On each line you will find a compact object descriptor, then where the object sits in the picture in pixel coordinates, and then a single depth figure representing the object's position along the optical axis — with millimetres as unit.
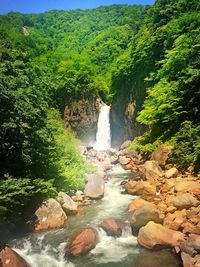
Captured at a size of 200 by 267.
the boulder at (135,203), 12895
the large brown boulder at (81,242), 9950
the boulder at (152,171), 15500
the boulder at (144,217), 10877
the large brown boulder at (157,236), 9757
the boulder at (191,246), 8901
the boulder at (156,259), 9063
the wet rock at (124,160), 21674
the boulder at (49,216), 12043
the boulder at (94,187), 15016
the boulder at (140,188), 14243
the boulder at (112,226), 11040
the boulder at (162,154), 16995
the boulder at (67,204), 13280
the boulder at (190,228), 9838
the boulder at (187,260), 8505
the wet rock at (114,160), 22809
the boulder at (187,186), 12804
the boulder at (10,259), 9240
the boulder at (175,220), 10441
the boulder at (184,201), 11567
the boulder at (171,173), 15067
